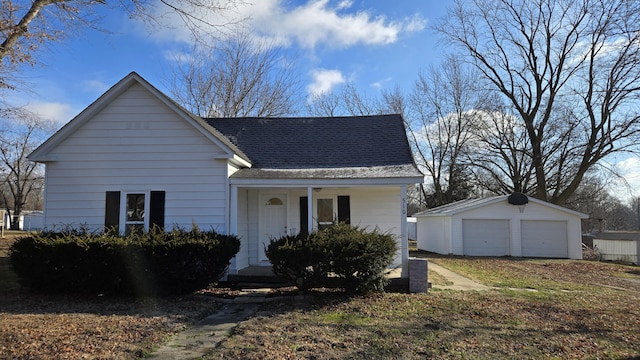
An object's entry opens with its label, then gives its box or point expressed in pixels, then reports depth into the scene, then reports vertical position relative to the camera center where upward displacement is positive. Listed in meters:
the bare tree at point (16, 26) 9.12 +4.25
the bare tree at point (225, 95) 27.73 +8.02
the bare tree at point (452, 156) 35.12 +5.20
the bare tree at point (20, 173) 42.42 +4.63
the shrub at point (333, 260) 8.38 -0.94
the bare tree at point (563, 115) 26.36 +6.96
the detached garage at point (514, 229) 21.88 -0.79
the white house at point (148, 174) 10.63 +1.07
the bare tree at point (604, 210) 35.53 +0.62
